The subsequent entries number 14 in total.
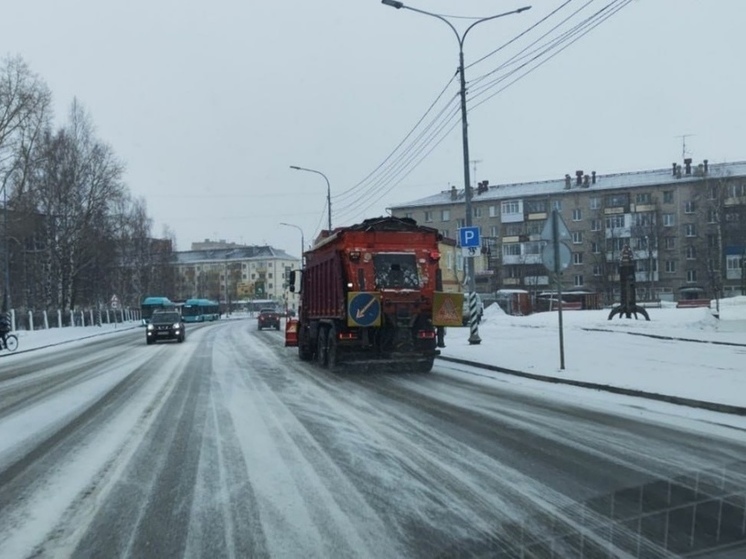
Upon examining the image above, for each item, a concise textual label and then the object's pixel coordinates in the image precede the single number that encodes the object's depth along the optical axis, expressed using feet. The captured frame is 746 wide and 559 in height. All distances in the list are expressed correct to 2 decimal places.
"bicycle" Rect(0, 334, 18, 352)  107.82
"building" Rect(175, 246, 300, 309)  506.48
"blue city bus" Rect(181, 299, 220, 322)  299.99
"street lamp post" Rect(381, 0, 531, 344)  71.41
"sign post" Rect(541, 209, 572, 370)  51.26
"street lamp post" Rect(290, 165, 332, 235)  135.03
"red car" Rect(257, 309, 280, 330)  192.13
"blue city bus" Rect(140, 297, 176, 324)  257.34
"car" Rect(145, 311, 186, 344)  119.75
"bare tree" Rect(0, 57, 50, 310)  158.51
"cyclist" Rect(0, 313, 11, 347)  106.93
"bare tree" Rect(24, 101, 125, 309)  185.47
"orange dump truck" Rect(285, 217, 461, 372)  56.85
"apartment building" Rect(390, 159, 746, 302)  245.86
